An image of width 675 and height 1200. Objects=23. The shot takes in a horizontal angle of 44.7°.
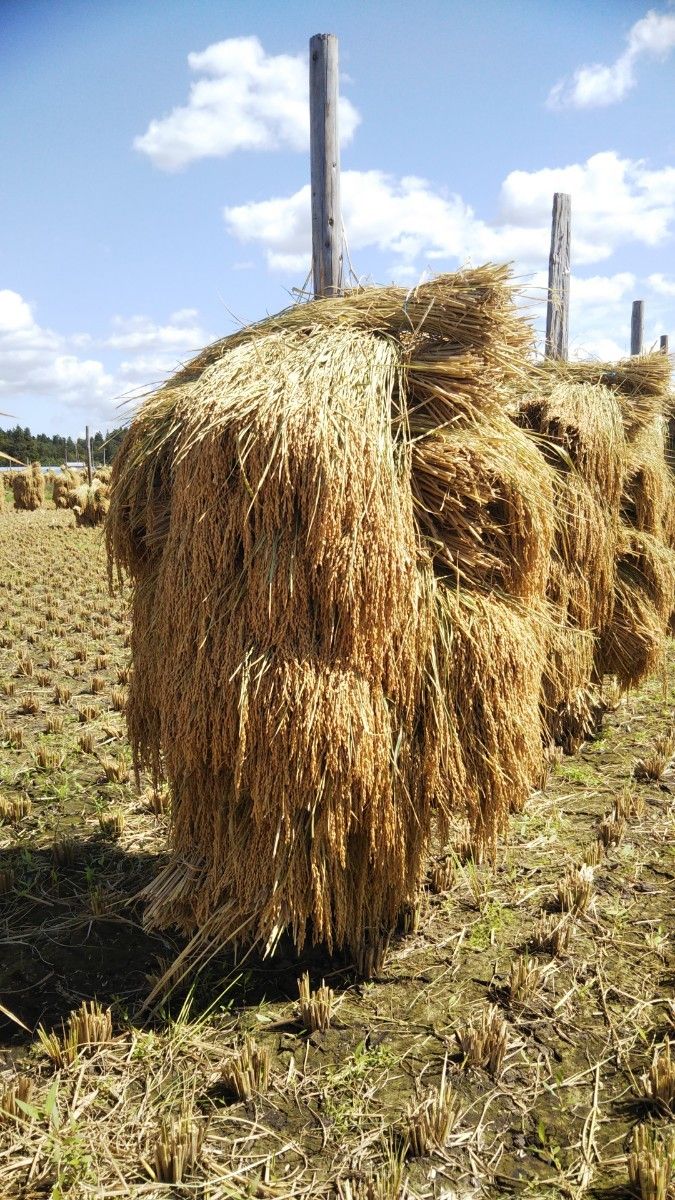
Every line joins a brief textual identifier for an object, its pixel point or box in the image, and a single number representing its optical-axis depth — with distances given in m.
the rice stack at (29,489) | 28.05
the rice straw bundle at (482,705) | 3.15
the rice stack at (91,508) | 24.11
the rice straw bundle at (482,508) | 3.28
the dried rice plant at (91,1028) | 2.90
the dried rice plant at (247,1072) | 2.69
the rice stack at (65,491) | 27.65
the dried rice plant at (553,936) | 3.54
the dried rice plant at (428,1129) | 2.47
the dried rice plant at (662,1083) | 2.66
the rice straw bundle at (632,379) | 6.39
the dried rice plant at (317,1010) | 3.01
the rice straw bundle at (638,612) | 6.09
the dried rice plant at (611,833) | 4.64
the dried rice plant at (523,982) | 3.20
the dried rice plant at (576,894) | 3.87
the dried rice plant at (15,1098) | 2.56
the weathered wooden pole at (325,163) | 4.24
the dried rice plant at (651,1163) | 2.24
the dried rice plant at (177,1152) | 2.39
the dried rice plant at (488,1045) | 2.84
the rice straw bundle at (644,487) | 6.39
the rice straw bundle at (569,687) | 5.14
